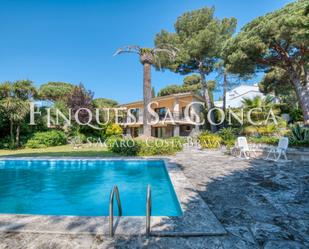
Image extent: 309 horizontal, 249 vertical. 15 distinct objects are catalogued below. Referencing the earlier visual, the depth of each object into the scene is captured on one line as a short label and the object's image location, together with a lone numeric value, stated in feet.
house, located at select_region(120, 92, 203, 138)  82.54
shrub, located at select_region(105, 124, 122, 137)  77.27
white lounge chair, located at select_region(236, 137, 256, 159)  35.46
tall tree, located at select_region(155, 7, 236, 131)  70.03
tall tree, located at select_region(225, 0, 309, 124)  44.52
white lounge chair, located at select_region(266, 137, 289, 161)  31.27
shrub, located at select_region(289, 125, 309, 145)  35.80
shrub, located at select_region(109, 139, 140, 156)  41.29
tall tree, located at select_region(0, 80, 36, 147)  53.98
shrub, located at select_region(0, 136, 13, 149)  56.27
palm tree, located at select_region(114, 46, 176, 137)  49.67
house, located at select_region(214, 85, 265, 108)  118.47
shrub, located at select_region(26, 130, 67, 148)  59.36
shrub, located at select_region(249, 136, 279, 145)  42.70
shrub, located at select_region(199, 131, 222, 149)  50.96
